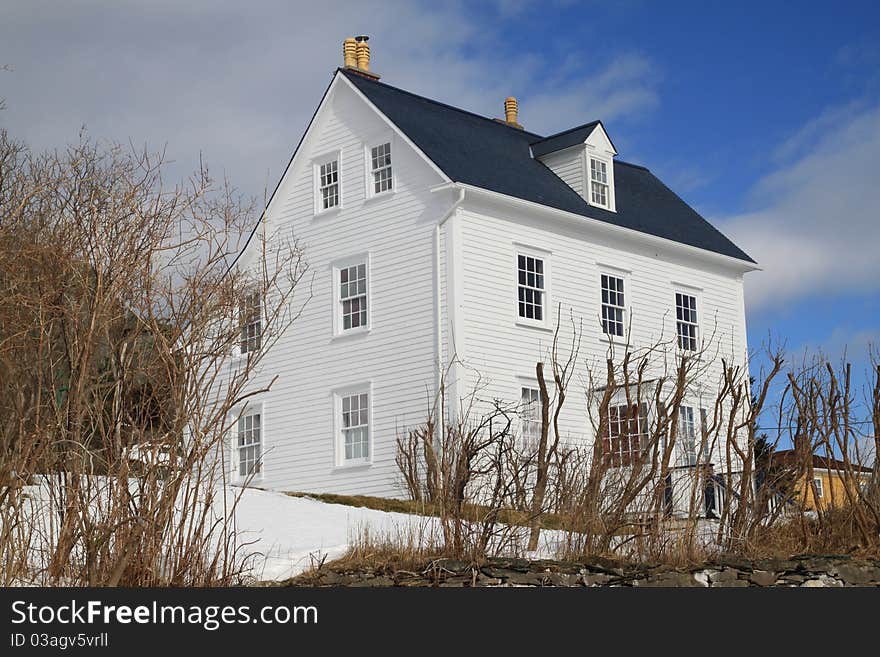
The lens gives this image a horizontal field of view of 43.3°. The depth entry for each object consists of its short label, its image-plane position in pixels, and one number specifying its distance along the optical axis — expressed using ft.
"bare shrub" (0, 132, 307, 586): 26.63
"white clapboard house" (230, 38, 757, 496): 71.00
